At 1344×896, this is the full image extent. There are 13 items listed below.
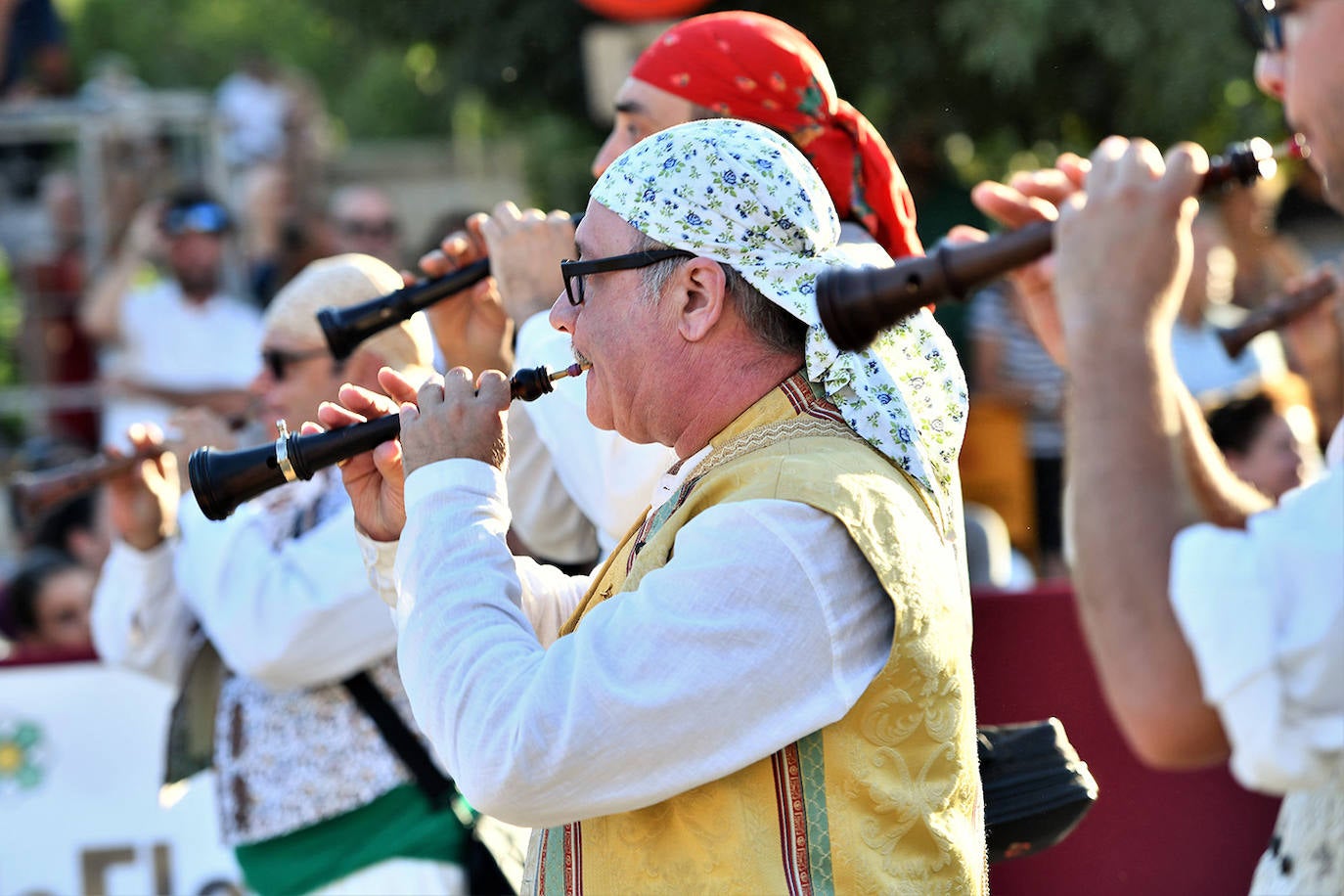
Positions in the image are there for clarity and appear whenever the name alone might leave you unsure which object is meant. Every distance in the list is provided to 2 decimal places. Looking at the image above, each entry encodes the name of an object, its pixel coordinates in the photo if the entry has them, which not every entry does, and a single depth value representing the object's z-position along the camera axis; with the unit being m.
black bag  5.69
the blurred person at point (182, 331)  16.12
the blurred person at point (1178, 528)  3.23
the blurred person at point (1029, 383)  14.05
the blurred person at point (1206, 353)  13.19
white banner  10.02
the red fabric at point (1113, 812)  7.02
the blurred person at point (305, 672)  7.13
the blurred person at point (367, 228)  17.11
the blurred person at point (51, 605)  11.90
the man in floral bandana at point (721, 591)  4.11
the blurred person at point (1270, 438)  10.48
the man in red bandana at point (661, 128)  6.31
